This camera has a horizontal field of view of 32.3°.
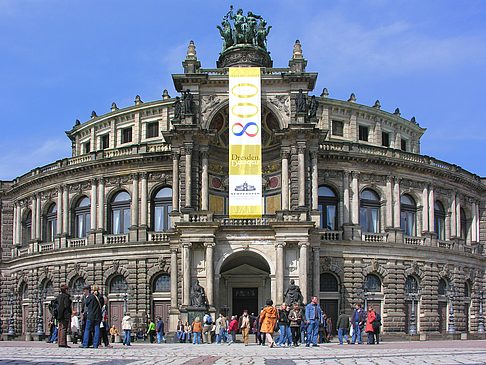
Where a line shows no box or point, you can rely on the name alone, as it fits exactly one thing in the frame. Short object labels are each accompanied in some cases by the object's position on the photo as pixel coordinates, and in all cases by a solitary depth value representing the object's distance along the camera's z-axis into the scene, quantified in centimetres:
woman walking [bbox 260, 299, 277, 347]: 3547
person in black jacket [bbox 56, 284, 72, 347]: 2956
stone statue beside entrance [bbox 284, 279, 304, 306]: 5141
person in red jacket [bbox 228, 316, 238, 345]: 4606
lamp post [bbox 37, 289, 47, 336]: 6606
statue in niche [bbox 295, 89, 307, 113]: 5681
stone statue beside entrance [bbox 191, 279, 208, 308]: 5281
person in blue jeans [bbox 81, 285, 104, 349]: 2930
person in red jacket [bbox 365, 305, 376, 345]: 3825
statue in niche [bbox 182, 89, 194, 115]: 5728
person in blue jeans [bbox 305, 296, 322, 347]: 3641
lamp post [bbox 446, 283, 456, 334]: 6500
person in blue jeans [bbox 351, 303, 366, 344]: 4156
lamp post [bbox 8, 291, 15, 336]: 6864
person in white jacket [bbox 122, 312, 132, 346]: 4028
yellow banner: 5497
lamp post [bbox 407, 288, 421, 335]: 6291
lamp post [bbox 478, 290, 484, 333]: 6769
